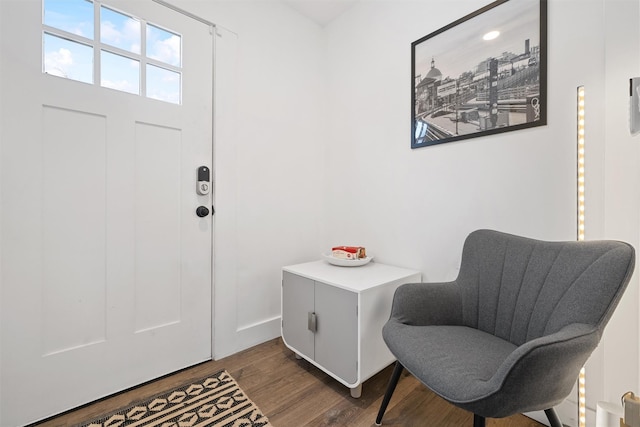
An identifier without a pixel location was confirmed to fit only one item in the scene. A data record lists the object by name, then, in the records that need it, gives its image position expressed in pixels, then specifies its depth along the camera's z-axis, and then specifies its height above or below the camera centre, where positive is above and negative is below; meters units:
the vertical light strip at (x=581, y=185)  1.07 +0.11
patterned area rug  1.28 -0.96
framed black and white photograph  1.36 +0.75
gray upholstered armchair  0.80 -0.41
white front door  1.24 +0.03
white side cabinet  1.41 -0.57
